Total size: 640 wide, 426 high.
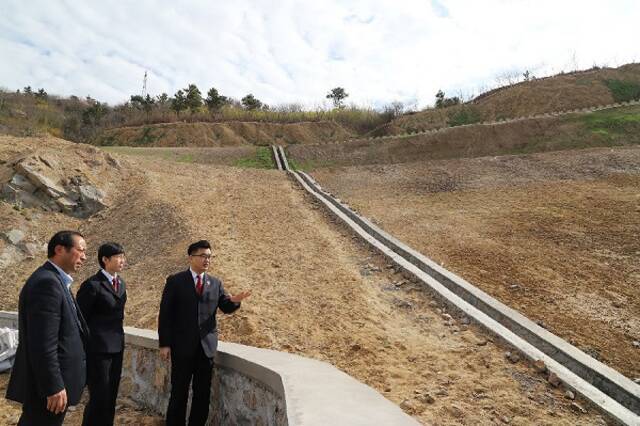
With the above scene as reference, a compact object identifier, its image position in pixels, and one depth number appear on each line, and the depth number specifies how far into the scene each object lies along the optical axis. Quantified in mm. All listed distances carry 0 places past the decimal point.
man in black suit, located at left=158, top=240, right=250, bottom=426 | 3875
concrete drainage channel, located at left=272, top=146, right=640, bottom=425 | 4219
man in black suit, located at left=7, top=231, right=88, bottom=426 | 2783
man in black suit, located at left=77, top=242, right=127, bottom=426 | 3613
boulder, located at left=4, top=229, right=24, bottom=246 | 10875
